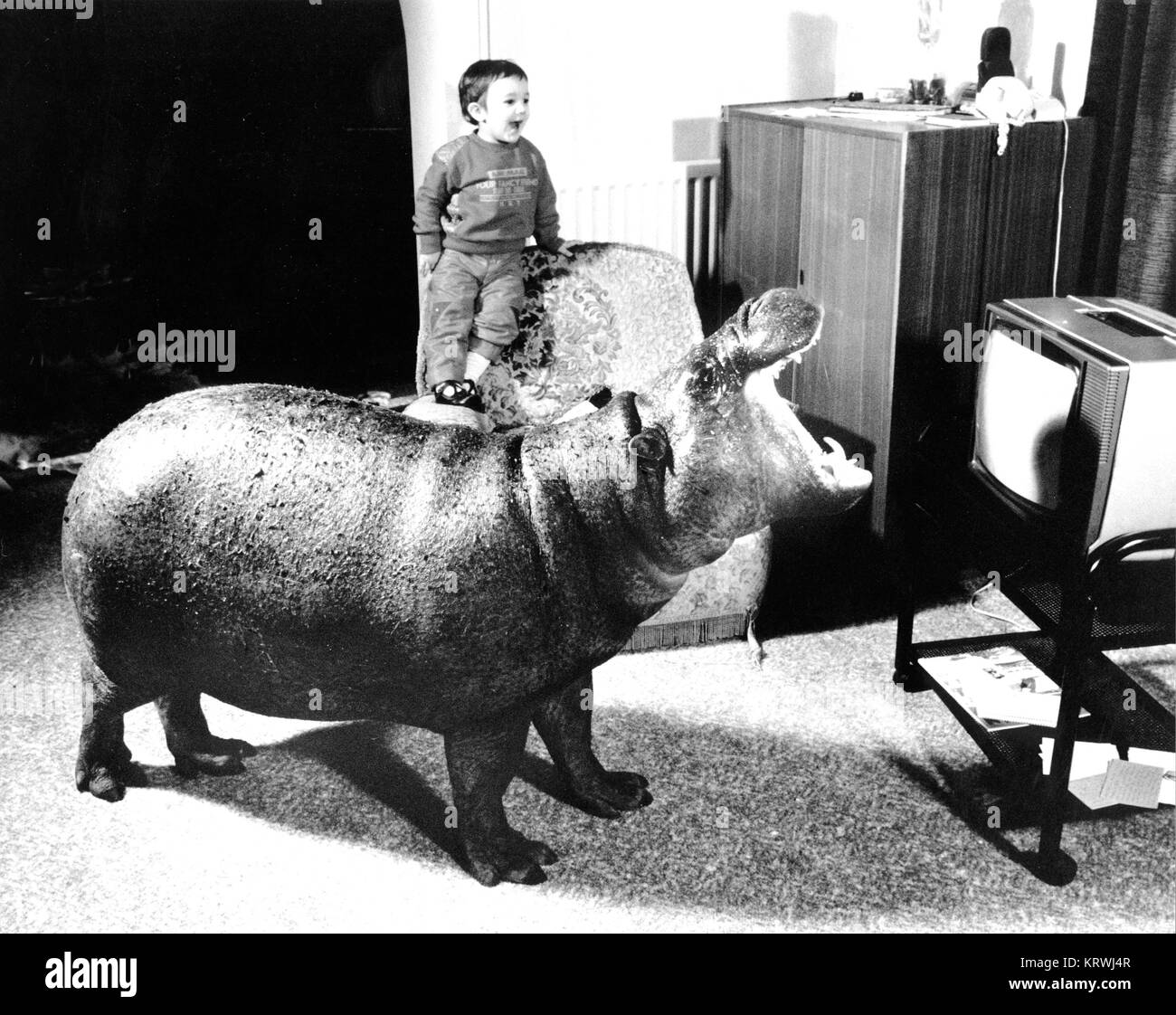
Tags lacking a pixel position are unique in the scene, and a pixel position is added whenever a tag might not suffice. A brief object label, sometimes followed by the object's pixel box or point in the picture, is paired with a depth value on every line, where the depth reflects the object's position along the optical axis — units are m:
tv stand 1.99
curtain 2.74
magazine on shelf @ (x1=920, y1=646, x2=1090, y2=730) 2.39
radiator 3.74
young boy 2.80
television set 1.99
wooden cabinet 2.93
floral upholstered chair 2.85
